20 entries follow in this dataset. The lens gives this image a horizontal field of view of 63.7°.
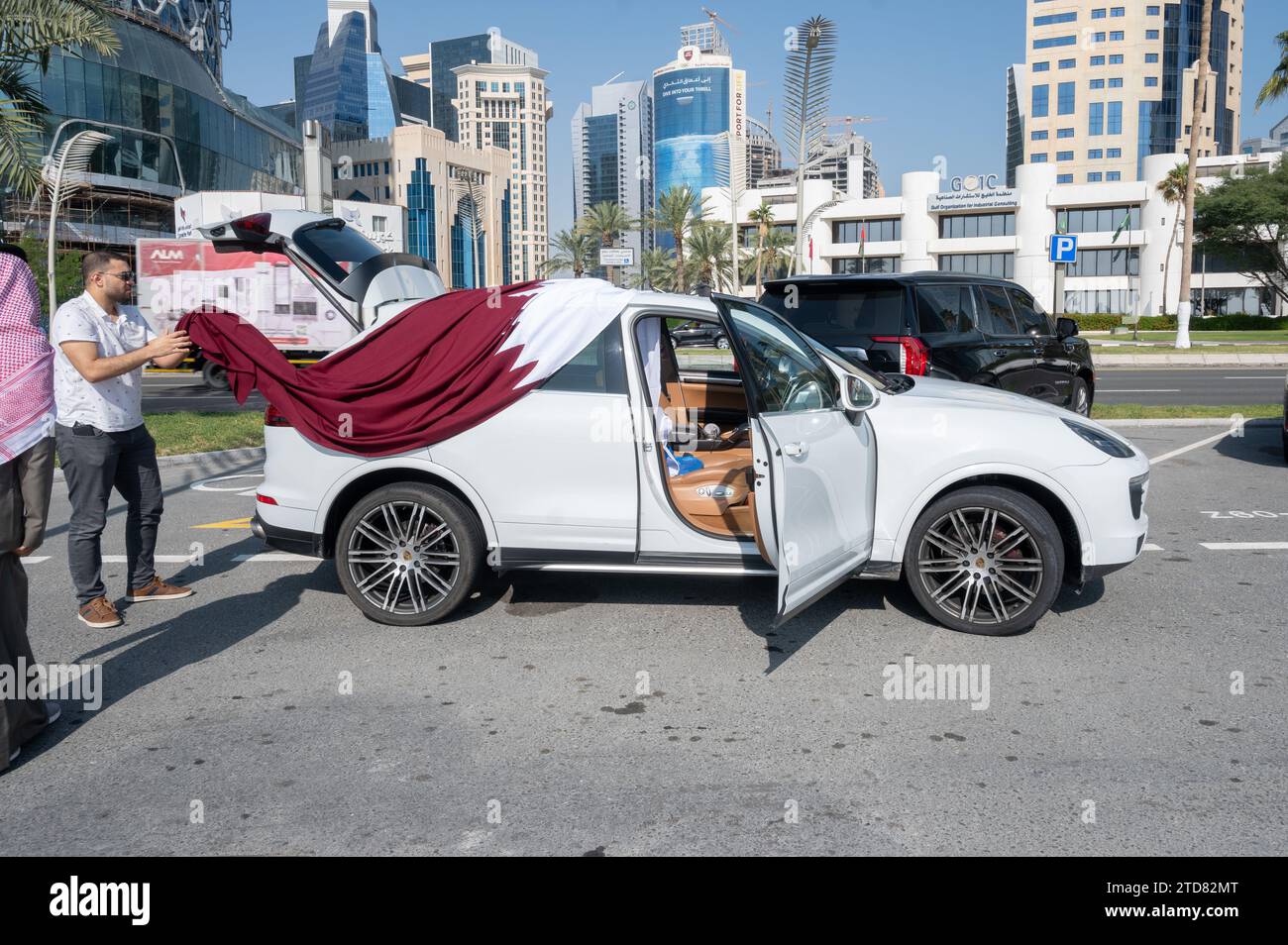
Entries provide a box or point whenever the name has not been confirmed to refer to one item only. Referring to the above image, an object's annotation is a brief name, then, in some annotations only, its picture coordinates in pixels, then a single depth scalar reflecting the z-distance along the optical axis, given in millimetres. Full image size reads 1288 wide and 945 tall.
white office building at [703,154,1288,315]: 83438
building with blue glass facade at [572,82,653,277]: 71312
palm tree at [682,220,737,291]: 77188
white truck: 24266
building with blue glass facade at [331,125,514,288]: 147475
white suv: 5379
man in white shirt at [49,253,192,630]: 5660
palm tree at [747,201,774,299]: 82881
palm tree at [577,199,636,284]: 74812
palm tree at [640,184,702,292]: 69562
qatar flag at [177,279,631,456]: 5613
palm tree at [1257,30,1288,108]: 32634
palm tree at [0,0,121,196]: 13219
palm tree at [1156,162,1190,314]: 69244
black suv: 9477
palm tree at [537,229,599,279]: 79312
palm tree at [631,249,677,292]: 84625
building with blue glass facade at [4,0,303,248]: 60406
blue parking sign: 20906
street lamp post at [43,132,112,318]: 27281
